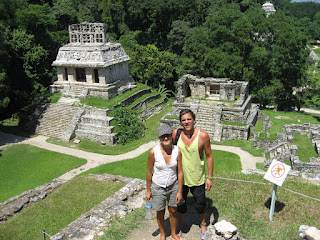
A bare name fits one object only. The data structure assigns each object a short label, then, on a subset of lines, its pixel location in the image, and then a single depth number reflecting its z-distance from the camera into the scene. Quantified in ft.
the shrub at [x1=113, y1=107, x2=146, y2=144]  77.20
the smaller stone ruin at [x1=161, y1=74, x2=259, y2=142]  75.51
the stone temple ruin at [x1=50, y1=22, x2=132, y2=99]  88.79
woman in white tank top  23.15
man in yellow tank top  24.08
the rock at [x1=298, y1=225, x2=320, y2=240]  21.42
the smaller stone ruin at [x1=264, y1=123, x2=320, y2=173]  54.03
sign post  27.02
